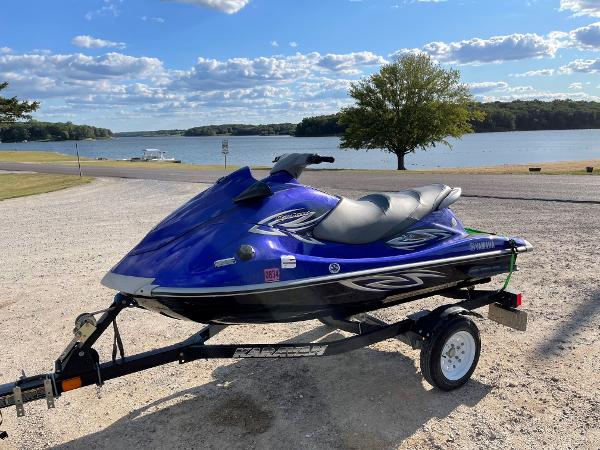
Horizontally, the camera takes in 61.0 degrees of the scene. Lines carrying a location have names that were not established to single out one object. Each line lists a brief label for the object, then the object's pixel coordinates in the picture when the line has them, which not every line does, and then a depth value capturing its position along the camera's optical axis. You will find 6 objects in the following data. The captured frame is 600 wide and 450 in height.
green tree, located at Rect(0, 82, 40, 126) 36.62
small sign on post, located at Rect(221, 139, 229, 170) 27.41
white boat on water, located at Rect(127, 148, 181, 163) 67.28
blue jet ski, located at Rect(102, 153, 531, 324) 3.18
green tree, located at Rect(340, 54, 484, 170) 40.25
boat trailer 3.06
